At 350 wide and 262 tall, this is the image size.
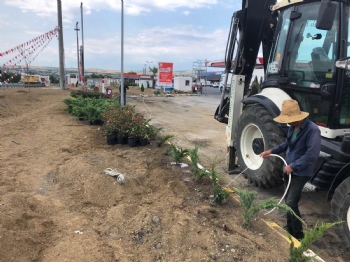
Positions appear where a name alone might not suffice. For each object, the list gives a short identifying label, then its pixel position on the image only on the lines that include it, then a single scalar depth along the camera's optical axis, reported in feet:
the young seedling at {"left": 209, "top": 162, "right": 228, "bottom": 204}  13.87
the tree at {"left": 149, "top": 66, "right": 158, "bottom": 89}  181.37
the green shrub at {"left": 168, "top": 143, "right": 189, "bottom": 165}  18.97
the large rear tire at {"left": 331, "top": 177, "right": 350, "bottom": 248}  10.16
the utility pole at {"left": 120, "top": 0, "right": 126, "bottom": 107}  34.63
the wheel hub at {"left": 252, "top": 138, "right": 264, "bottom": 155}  15.40
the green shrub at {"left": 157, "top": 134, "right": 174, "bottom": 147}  22.61
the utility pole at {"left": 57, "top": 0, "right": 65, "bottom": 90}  83.30
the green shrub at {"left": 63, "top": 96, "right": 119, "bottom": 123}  33.17
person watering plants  10.58
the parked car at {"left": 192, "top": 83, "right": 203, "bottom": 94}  120.67
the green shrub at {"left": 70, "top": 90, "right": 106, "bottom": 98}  55.00
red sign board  108.58
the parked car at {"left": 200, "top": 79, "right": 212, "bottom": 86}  213.95
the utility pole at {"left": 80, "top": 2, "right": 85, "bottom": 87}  97.31
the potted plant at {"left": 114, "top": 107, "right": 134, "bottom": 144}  23.89
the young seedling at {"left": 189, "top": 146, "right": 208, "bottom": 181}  16.25
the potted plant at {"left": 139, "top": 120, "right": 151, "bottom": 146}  23.69
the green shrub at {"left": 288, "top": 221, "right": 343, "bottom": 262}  8.75
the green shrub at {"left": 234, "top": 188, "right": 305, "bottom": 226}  11.32
